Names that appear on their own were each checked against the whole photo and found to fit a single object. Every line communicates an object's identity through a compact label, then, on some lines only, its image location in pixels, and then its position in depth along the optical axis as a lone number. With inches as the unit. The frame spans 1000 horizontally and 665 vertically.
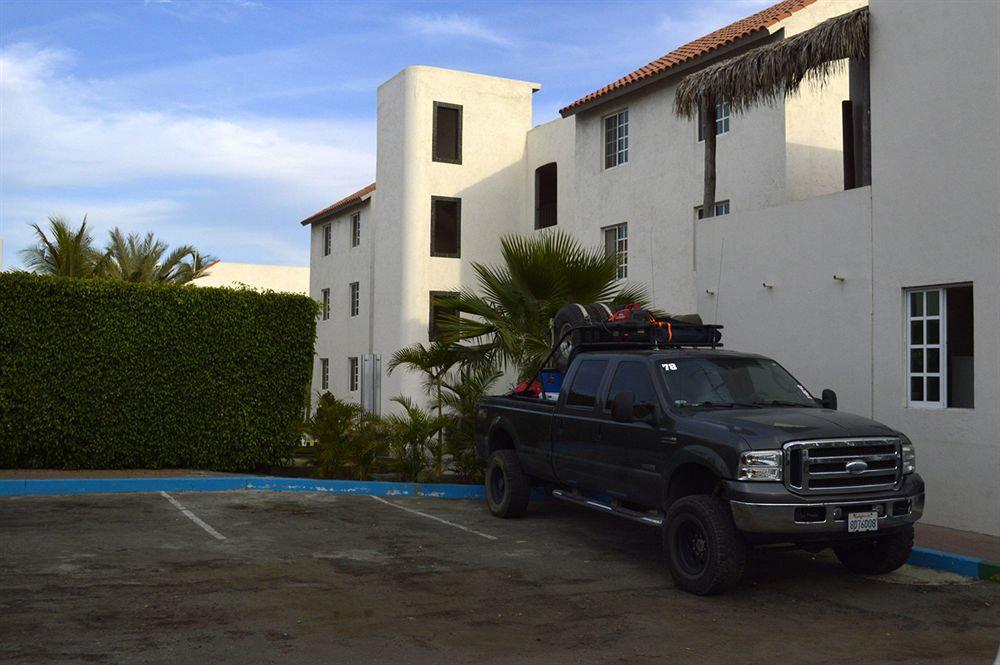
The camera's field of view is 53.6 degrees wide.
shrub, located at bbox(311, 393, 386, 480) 579.8
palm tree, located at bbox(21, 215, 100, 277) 809.5
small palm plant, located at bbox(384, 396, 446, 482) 570.6
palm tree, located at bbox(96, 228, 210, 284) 985.5
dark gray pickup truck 305.0
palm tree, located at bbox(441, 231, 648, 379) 548.7
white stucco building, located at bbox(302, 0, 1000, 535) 433.4
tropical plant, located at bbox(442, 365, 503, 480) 569.0
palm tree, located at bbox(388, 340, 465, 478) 567.2
